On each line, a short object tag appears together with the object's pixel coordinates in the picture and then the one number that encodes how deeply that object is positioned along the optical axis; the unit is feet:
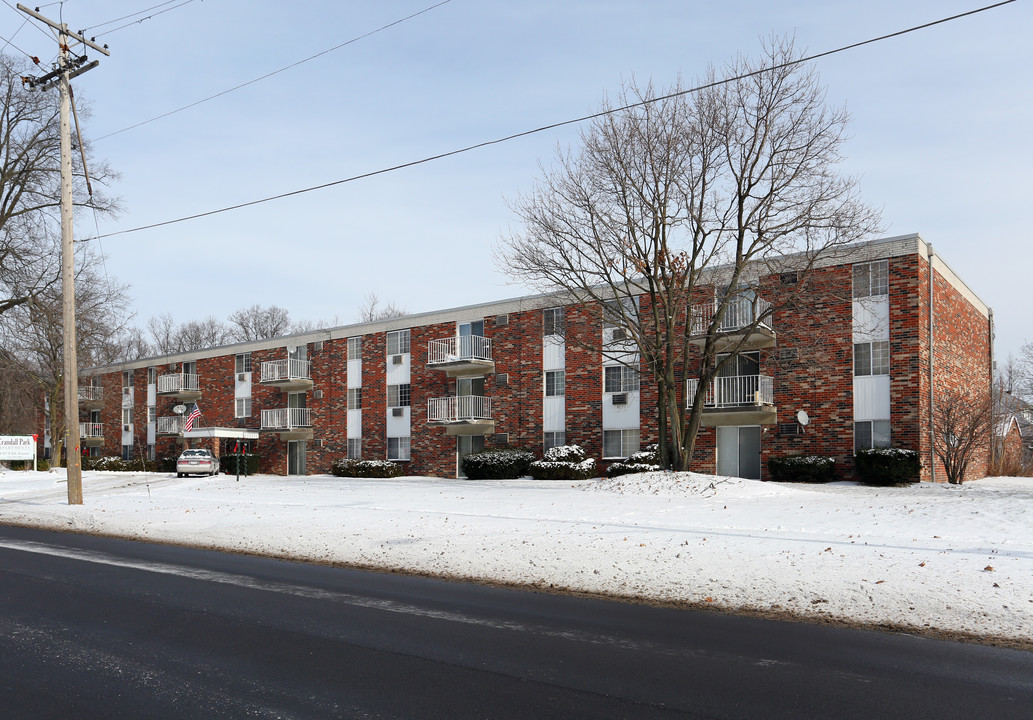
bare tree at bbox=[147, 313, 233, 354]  287.48
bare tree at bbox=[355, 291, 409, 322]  237.33
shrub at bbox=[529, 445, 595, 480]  104.12
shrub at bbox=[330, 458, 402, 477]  124.06
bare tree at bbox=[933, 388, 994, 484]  88.93
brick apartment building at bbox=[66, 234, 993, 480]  89.10
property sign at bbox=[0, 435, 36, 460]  115.44
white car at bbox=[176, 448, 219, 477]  130.11
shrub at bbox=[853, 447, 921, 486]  82.99
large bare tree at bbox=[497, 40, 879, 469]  74.02
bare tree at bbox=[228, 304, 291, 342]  269.19
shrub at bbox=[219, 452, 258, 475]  144.77
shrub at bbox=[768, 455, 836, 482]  88.79
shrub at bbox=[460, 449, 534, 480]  110.32
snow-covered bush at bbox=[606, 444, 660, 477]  99.06
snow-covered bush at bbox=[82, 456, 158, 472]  155.74
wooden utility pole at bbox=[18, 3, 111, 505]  67.26
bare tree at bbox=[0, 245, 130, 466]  119.03
